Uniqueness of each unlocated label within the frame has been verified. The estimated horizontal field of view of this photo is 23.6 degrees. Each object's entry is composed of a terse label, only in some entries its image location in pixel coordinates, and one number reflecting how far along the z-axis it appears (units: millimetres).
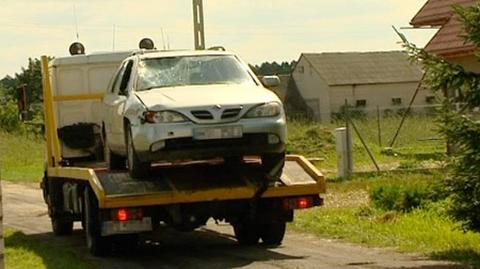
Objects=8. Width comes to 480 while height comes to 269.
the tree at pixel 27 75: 66381
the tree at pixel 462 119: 12352
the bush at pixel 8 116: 59312
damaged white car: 12898
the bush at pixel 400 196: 17953
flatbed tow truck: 13180
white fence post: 27719
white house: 73438
